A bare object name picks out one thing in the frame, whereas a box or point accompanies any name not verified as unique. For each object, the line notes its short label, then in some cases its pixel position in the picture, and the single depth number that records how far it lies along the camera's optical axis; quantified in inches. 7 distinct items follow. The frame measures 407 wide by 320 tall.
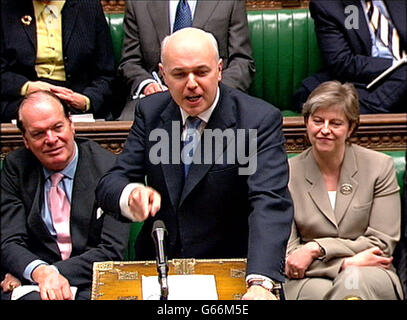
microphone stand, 332.5
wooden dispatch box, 338.5
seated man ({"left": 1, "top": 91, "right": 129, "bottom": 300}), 362.9
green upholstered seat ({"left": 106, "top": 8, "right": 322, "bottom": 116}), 404.5
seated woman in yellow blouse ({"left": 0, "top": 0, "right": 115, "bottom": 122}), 394.0
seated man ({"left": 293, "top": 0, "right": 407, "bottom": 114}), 395.6
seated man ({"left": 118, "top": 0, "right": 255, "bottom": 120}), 394.5
